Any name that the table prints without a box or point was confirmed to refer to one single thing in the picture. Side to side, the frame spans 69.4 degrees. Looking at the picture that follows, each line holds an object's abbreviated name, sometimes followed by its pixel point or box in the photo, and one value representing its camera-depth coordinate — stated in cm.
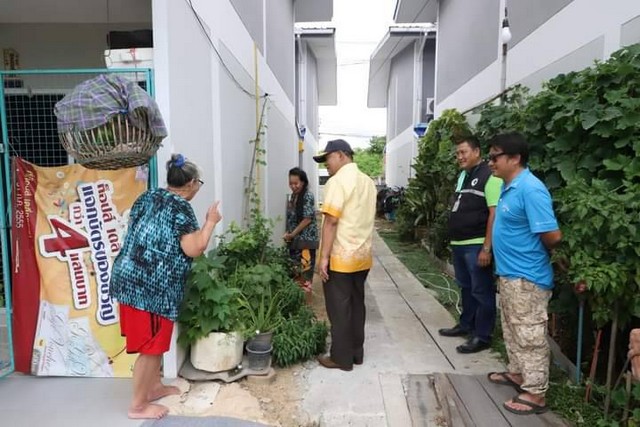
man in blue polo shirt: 276
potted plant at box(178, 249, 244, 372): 321
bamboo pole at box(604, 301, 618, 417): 266
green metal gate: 333
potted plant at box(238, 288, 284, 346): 347
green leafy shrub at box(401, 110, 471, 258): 750
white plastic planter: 326
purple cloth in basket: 237
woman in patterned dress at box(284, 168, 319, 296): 545
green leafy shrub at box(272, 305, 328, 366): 357
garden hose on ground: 544
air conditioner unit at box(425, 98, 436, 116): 1311
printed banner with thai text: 320
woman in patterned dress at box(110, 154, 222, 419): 265
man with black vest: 365
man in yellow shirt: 346
